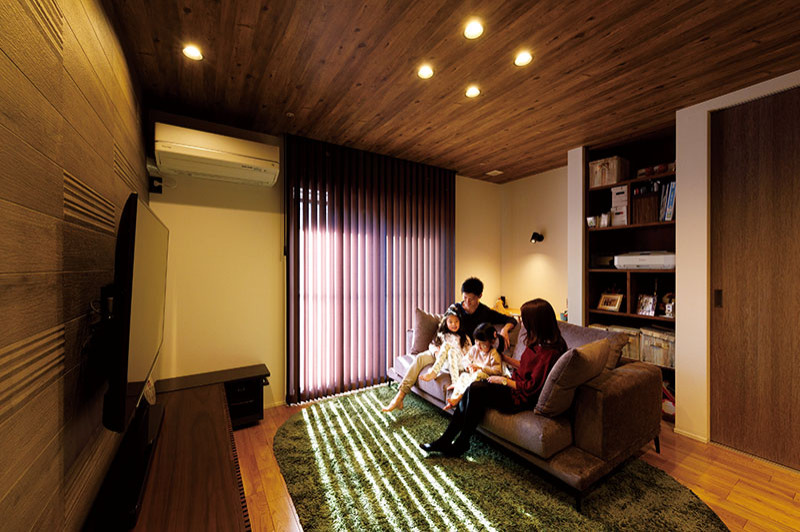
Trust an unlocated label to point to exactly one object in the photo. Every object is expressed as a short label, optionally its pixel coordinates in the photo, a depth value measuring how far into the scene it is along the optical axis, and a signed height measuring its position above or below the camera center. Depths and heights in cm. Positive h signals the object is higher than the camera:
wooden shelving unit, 319 +27
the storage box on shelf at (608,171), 332 +103
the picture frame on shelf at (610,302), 335 -36
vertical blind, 333 +8
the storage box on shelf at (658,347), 292 -73
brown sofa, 189 -101
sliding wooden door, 225 -7
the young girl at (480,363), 251 -78
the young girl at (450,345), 283 -70
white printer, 291 +8
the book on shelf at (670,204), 291 +58
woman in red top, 216 -83
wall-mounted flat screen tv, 99 -16
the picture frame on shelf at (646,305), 310 -36
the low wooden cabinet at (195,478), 108 -85
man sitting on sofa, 297 -48
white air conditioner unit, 250 +92
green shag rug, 176 -138
